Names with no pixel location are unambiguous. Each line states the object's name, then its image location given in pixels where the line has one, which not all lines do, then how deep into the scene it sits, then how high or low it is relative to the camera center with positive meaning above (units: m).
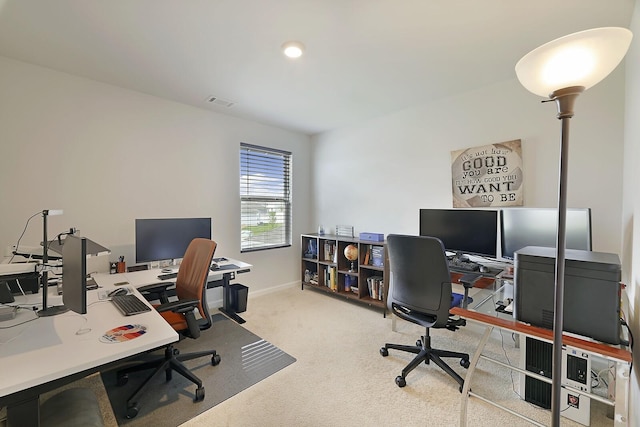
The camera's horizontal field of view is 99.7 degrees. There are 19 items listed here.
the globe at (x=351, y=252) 3.59 -0.57
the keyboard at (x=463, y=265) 2.46 -0.51
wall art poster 2.59 +0.36
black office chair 1.95 -0.61
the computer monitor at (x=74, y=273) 1.22 -0.31
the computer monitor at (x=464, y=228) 2.43 -0.18
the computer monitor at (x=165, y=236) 2.70 -0.28
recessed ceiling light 2.03 +1.24
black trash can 3.29 -1.08
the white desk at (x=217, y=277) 2.37 -0.63
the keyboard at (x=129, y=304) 1.59 -0.60
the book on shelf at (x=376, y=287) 3.40 -0.98
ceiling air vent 3.07 +1.27
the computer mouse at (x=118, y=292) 1.92 -0.60
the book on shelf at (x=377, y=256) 3.37 -0.58
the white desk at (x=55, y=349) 0.97 -0.61
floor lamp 0.84 +0.46
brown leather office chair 1.86 -0.76
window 3.88 +0.18
